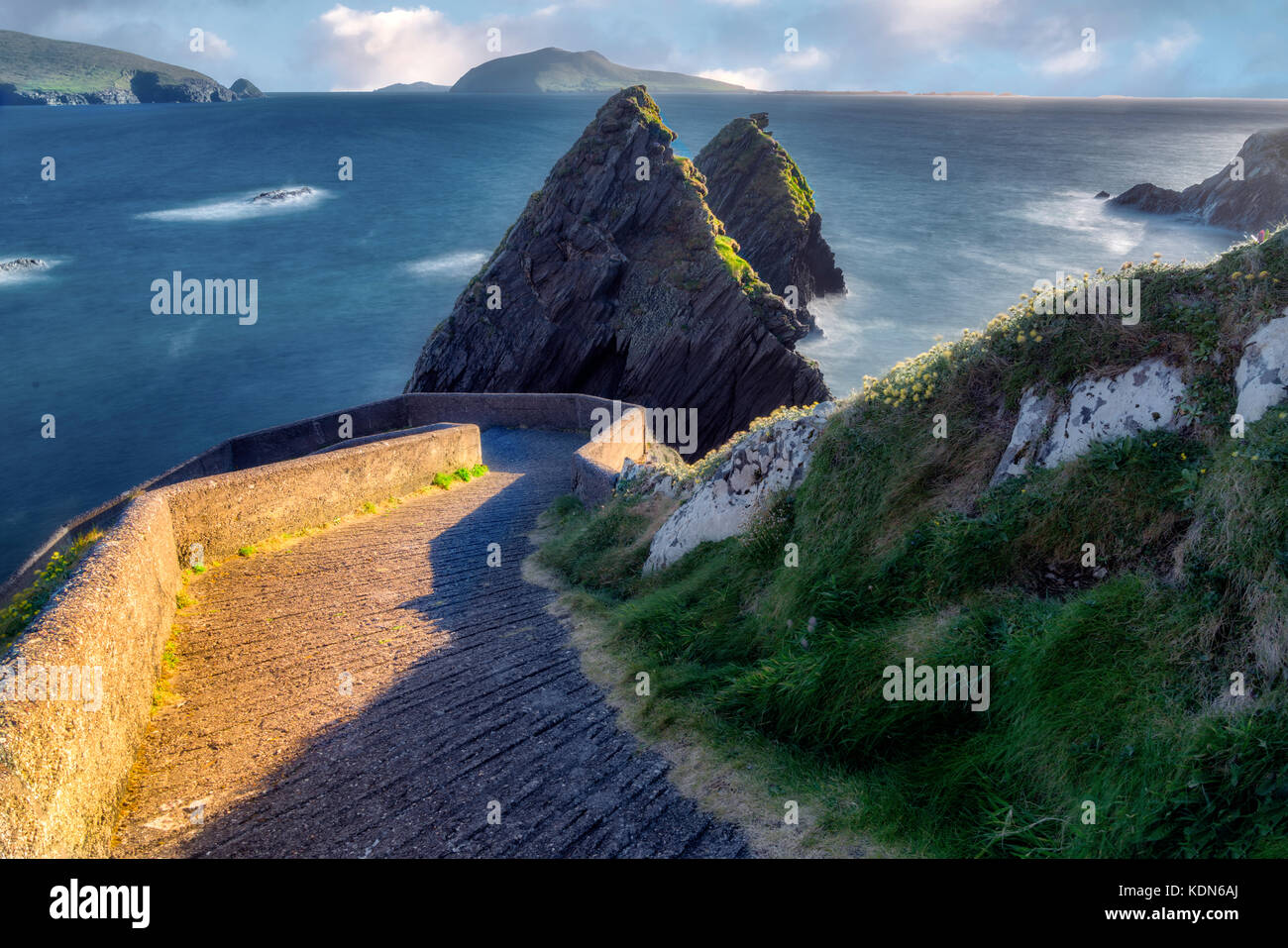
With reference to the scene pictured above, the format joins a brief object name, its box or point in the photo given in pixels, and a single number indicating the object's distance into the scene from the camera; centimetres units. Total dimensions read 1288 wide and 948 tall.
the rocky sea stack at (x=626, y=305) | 3153
